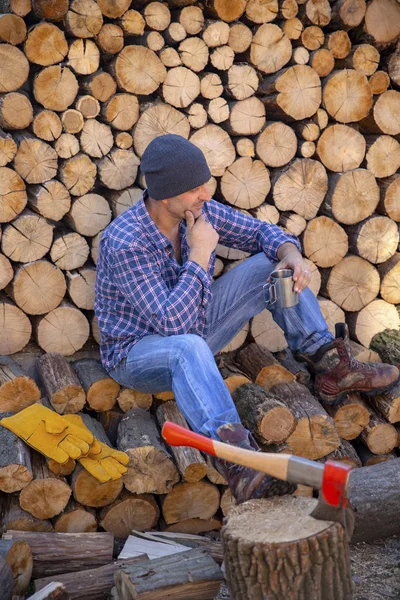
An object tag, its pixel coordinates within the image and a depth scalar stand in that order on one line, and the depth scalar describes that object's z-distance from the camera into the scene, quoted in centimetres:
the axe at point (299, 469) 223
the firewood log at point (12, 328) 372
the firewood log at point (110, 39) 363
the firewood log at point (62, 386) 356
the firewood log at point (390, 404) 391
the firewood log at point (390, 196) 430
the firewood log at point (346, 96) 410
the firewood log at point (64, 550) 295
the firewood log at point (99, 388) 366
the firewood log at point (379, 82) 420
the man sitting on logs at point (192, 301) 303
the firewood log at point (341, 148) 416
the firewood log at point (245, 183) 404
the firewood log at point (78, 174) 370
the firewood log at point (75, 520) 323
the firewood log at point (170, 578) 265
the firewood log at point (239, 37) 393
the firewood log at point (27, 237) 365
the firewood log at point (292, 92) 400
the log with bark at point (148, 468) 333
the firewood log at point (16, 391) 349
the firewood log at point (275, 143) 405
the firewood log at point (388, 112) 421
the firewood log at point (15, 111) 352
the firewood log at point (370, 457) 396
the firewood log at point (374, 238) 429
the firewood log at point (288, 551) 226
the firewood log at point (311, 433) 362
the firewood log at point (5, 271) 366
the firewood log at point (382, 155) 427
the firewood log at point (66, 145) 367
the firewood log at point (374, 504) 327
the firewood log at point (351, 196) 420
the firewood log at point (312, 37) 404
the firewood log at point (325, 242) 422
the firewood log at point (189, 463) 336
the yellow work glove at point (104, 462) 322
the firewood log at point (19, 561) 276
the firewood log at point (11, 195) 358
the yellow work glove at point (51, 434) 325
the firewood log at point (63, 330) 381
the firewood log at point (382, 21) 414
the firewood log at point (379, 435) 392
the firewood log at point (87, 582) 281
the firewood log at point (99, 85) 368
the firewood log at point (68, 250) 377
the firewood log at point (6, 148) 353
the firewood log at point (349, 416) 388
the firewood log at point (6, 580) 259
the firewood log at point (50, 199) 368
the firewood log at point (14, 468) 312
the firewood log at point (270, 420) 347
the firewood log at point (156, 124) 383
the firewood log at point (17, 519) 312
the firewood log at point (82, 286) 382
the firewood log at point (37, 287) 369
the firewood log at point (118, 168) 378
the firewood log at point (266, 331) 424
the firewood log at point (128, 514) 333
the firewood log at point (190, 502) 343
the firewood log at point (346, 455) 379
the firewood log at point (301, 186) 411
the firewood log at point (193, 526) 351
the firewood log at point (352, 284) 433
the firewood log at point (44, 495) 316
